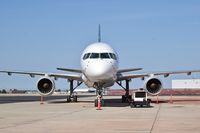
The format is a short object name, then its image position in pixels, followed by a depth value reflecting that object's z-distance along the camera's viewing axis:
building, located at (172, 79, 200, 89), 119.19
